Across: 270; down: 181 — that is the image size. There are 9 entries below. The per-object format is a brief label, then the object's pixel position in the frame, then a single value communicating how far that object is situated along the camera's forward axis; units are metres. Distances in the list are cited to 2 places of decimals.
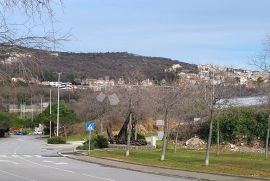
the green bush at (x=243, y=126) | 51.16
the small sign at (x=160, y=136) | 62.10
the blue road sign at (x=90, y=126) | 43.66
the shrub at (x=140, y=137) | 57.14
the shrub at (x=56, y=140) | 73.06
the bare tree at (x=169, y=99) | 34.12
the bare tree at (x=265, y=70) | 29.67
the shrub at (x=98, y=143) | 50.50
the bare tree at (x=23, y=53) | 9.23
